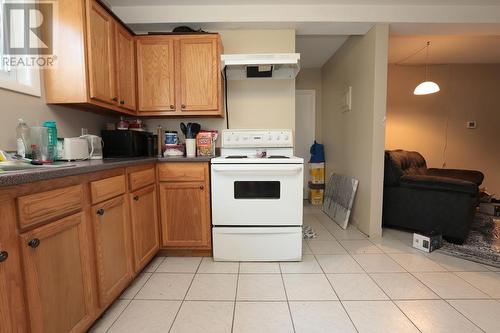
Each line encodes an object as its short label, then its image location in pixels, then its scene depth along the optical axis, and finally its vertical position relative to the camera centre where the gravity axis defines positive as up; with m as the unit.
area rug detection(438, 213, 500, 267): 2.00 -0.93
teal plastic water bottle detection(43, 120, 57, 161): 1.49 +0.07
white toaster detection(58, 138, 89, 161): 1.56 +0.00
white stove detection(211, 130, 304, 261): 1.92 -0.50
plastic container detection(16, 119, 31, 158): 1.39 +0.06
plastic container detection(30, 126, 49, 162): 1.43 +0.04
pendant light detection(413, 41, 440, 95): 3.30 +0.81
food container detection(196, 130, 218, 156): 2.27 +0.05
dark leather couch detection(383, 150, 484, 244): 2.24 -0.56
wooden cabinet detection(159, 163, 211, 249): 2.00 -0.55
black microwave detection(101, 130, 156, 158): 2.03 +0.05
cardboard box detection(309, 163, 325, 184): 3.97 -0.43
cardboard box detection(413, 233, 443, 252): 2.13 -0.87
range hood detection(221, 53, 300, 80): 2.03 +0.75
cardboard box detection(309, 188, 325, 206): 3.96 -0.81
